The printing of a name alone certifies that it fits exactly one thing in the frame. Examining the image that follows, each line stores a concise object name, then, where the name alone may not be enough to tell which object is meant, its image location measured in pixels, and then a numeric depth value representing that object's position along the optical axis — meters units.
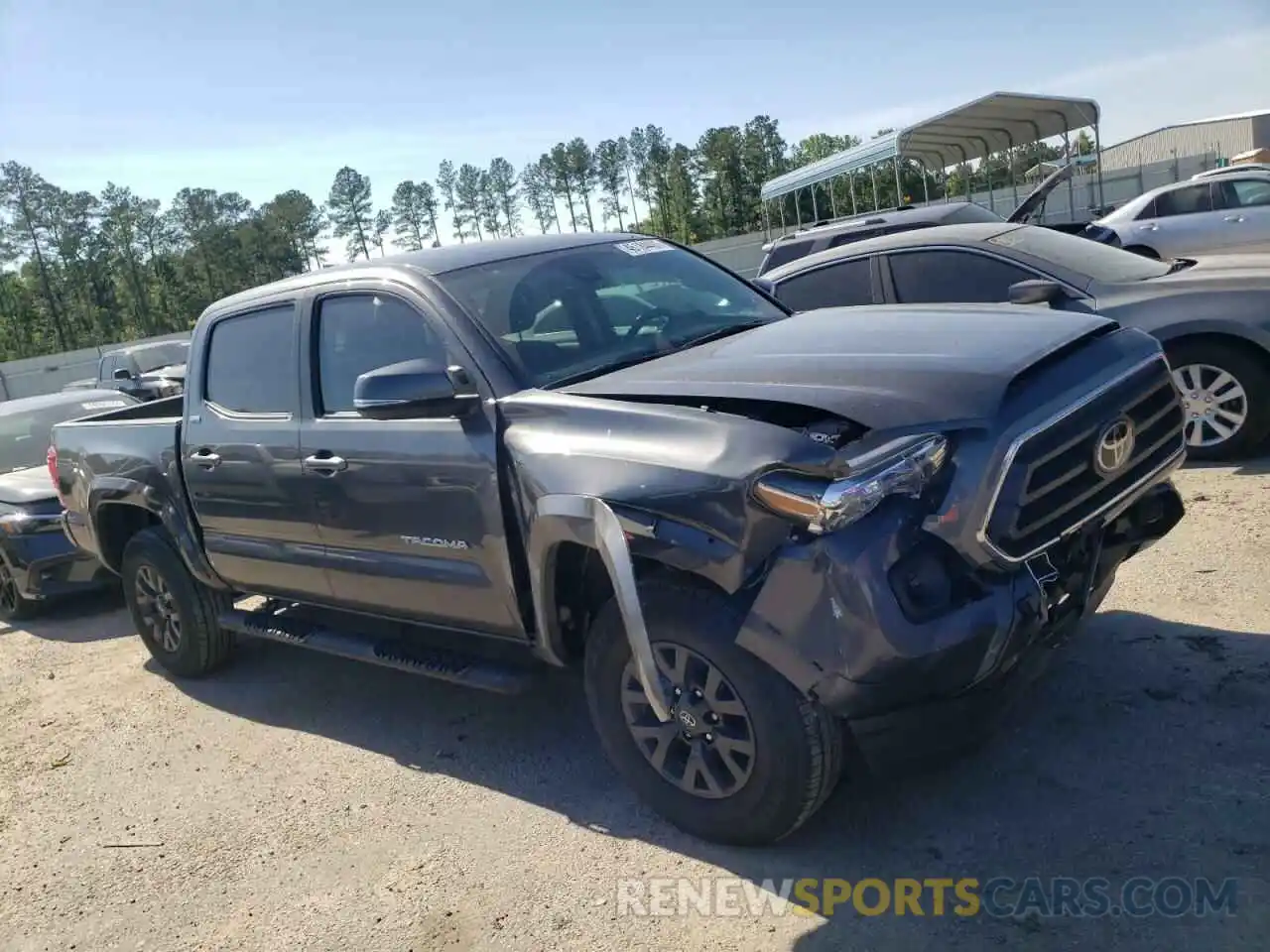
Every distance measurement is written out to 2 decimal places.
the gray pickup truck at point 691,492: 2.81
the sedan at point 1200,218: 13.30
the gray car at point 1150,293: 6.06
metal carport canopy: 16.53
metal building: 49.72
